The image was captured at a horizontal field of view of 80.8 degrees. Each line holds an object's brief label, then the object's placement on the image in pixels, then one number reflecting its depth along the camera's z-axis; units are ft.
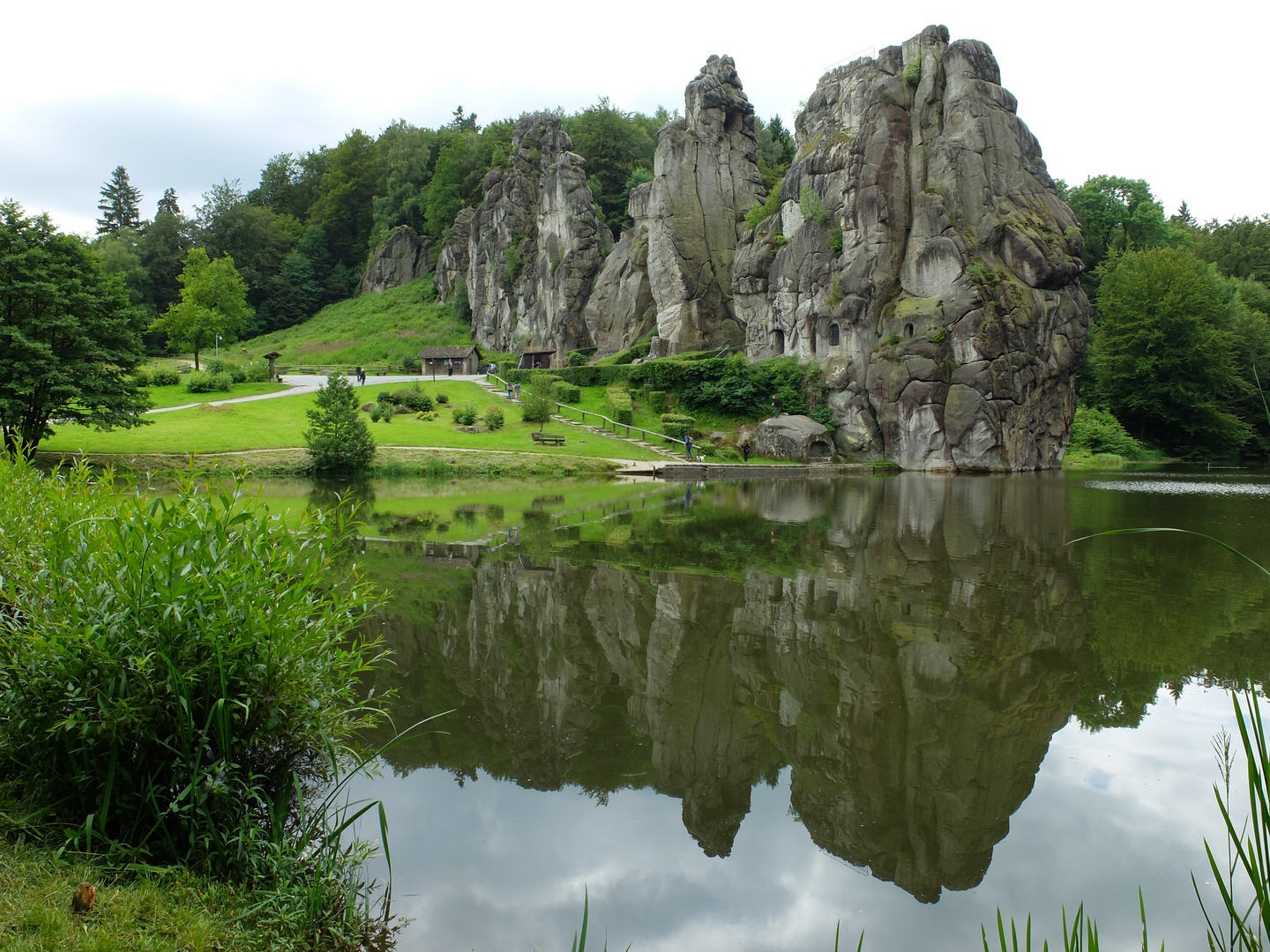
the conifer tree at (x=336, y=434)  102.42
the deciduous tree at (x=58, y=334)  86.94
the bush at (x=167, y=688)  12.60
